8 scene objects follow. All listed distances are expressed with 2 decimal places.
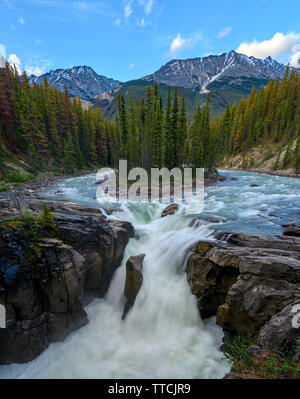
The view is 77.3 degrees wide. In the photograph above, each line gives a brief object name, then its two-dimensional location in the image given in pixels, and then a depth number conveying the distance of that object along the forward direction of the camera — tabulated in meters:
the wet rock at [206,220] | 11.65
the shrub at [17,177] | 24.22
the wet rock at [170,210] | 15.28
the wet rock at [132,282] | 8.59
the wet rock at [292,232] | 9.01
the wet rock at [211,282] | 7.28
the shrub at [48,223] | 7.83
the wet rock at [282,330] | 4.16
